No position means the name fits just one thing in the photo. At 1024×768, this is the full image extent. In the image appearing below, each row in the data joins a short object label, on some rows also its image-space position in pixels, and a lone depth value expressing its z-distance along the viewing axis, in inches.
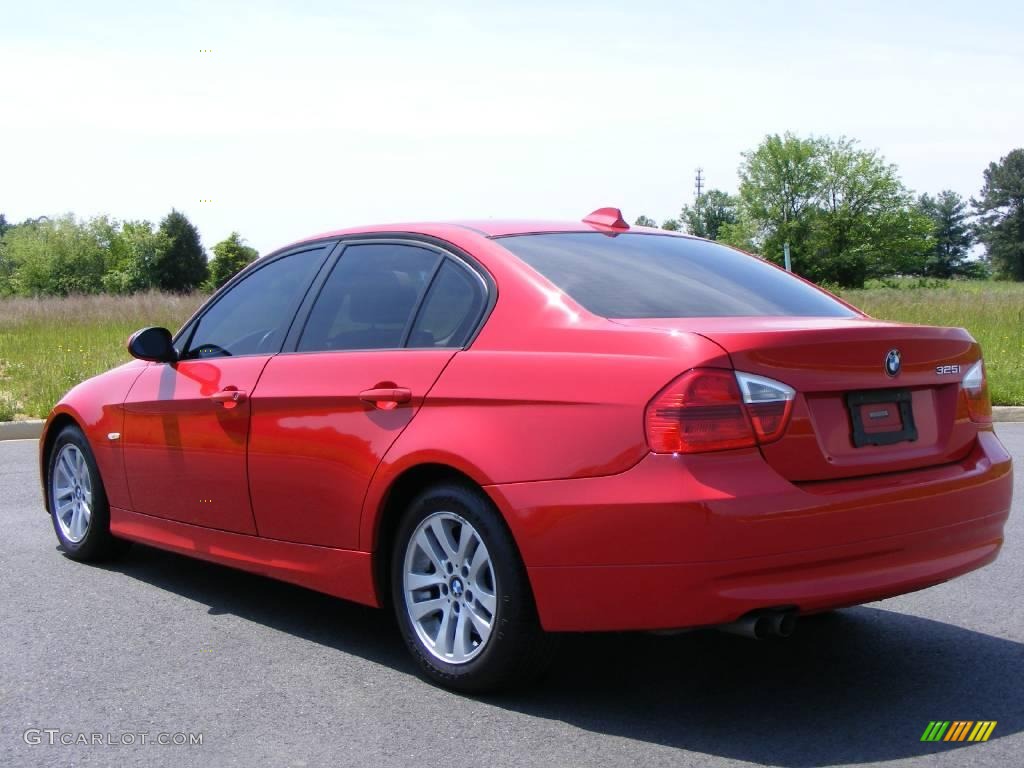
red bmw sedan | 143.0
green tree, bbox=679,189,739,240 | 5596.0
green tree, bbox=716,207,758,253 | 4670.3
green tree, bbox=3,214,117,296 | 4215.1
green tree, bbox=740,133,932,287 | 4500.5
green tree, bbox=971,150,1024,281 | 5597.0
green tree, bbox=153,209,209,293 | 4197.8
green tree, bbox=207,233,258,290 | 4037.9
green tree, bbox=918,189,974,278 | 6402.6
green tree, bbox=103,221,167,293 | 4148.6
